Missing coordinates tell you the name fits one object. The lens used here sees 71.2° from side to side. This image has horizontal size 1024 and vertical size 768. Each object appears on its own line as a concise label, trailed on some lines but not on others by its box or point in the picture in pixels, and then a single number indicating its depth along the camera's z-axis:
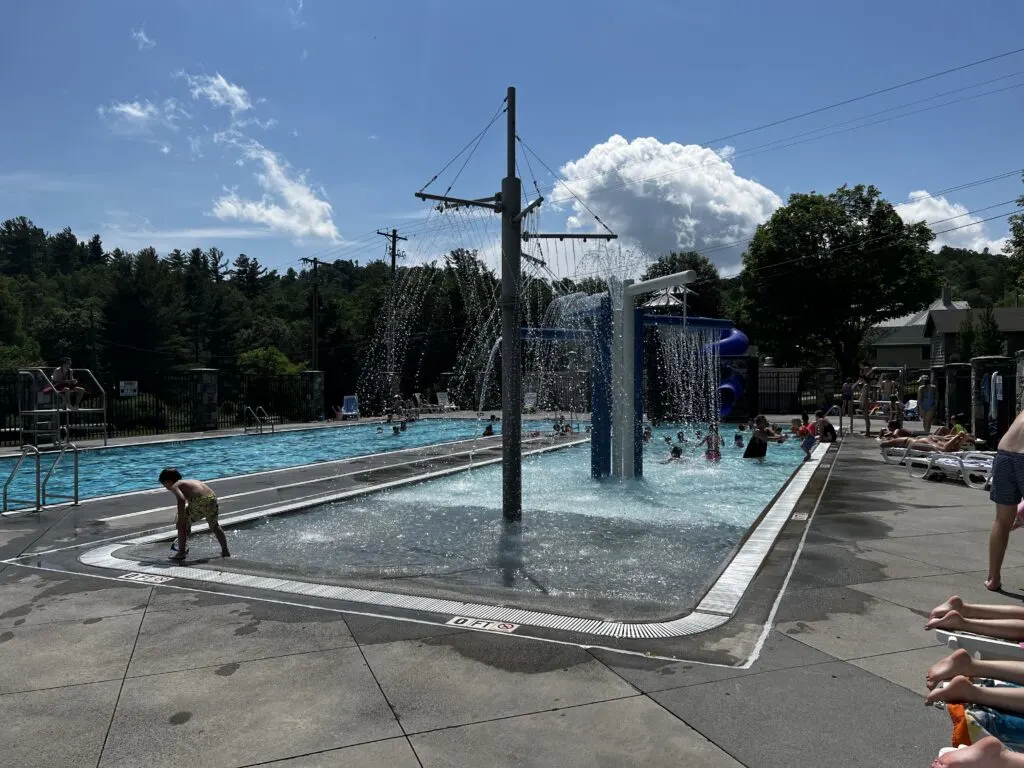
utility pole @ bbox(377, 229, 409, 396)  41.28
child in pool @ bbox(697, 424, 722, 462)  17.57
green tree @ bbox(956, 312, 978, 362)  44.41
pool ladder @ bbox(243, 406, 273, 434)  25.86
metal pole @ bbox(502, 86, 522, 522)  9.26
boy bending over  7.61
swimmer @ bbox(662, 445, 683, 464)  16.94
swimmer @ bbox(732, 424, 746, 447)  20.66
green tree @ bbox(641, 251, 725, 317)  55.56
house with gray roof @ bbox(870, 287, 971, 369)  67.25
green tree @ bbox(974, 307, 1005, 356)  39.41
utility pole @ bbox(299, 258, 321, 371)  39.34
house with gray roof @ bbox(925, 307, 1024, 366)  49.24
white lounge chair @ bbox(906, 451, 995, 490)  11.63
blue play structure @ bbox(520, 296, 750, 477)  13.50
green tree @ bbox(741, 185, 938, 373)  39.69
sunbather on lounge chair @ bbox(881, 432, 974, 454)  13.59
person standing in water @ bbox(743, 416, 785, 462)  17.59
